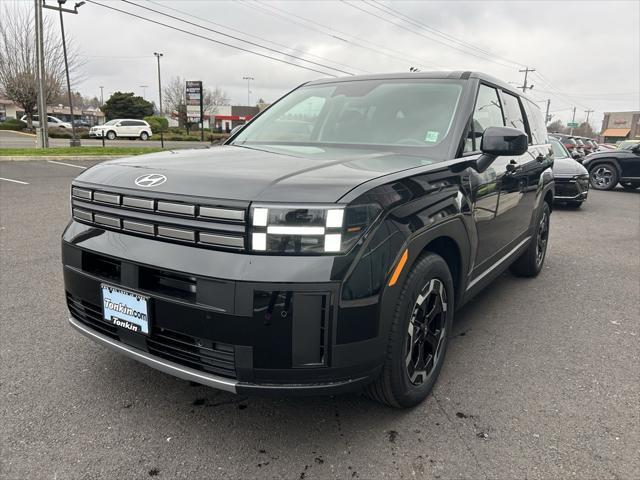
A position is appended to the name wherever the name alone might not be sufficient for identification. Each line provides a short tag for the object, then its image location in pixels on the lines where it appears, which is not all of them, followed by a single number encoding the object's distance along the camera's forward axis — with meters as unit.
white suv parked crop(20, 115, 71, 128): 44.75
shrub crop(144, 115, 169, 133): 48.27
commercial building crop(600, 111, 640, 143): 95.42
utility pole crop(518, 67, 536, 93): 64.54
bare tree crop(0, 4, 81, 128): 27.89
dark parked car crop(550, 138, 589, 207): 10.41
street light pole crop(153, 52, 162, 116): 56.16
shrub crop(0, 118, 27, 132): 46.34
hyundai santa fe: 1.95
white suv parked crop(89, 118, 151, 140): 36.12
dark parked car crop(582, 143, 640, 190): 14.65
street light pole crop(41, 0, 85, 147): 20.74
